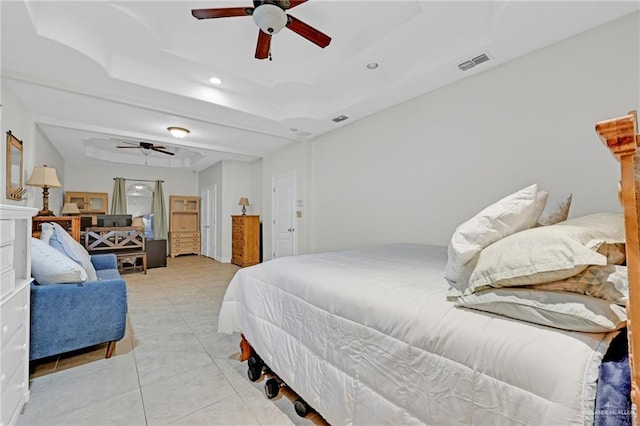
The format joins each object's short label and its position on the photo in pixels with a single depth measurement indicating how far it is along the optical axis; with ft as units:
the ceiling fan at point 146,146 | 17.80
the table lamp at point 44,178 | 11.30
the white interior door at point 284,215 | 17.33
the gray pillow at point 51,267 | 6.59
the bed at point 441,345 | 2.18
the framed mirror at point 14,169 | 9.43
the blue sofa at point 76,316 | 6.36
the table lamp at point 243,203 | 21.42
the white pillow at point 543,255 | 2.66
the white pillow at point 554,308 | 2.47
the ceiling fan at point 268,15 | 6.33
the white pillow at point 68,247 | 8.31
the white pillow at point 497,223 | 3.61
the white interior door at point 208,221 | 24.12
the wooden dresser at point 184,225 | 25.55
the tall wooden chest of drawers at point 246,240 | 19.90
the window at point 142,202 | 25.73
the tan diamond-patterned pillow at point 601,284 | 2.59
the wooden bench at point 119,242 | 17.26
